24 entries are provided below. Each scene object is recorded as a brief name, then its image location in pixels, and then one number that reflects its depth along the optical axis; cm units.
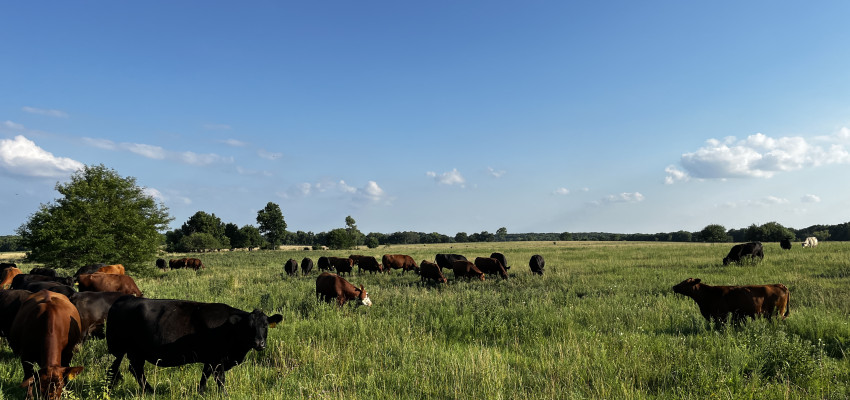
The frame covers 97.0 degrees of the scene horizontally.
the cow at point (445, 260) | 2327
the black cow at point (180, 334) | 506
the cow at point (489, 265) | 1923
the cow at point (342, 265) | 2283
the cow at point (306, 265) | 2391
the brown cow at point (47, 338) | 448
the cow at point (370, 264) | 2284
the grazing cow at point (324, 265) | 2528
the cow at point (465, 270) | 1819
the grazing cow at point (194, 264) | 3231
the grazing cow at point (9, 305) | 697
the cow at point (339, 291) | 1165
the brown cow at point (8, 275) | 1459
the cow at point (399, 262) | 2352
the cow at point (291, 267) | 2298
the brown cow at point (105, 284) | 1148
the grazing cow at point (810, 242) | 3361
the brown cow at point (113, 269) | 1547
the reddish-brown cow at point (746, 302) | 827
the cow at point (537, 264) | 2020
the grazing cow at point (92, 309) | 738
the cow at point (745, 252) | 2153
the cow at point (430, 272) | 1762
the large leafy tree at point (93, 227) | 2238
